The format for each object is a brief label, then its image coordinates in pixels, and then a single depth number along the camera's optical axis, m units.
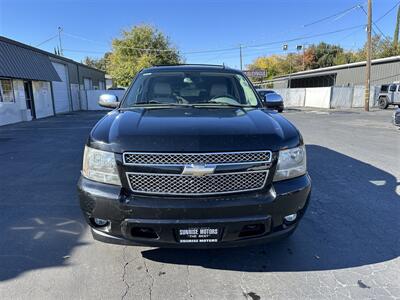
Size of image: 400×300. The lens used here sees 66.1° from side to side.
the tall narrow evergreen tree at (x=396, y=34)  45.62
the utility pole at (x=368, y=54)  22.53
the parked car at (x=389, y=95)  23.47
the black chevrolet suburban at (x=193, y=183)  2.29
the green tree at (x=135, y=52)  37.44
